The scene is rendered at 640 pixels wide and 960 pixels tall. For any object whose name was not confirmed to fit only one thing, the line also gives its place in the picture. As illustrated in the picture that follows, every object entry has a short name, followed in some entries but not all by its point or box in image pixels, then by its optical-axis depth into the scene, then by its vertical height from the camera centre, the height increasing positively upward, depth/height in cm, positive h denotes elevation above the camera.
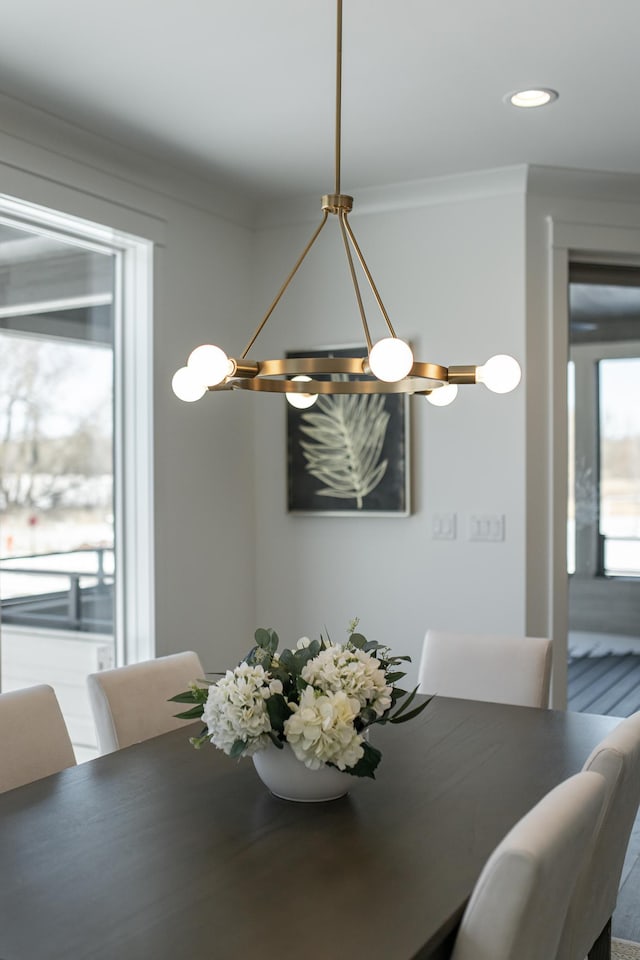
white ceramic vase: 183 -58
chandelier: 178 +24
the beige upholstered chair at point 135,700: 245 -58
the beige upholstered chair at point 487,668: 288 -58
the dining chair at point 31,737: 213 -59
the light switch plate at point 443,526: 389 -18
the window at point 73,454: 318 +12
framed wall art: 398 +13
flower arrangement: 175 -42
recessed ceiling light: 296 +123
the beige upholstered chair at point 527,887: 128 -56
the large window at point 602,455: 399 +12
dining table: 134 -64
